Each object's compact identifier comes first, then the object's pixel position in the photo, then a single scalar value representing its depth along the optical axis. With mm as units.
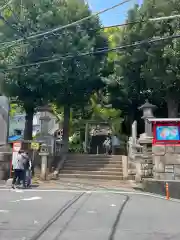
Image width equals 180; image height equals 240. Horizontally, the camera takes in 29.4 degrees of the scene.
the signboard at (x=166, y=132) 15703
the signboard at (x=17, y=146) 17797
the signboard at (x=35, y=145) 20361
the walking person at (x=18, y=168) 15805
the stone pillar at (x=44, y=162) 19303
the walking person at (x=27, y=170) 16047
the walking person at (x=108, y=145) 30747
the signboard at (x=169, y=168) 15508
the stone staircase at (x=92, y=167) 20062
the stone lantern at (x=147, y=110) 19547
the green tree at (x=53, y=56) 22203
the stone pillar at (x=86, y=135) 31109
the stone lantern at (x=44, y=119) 23344
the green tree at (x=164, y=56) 22031
